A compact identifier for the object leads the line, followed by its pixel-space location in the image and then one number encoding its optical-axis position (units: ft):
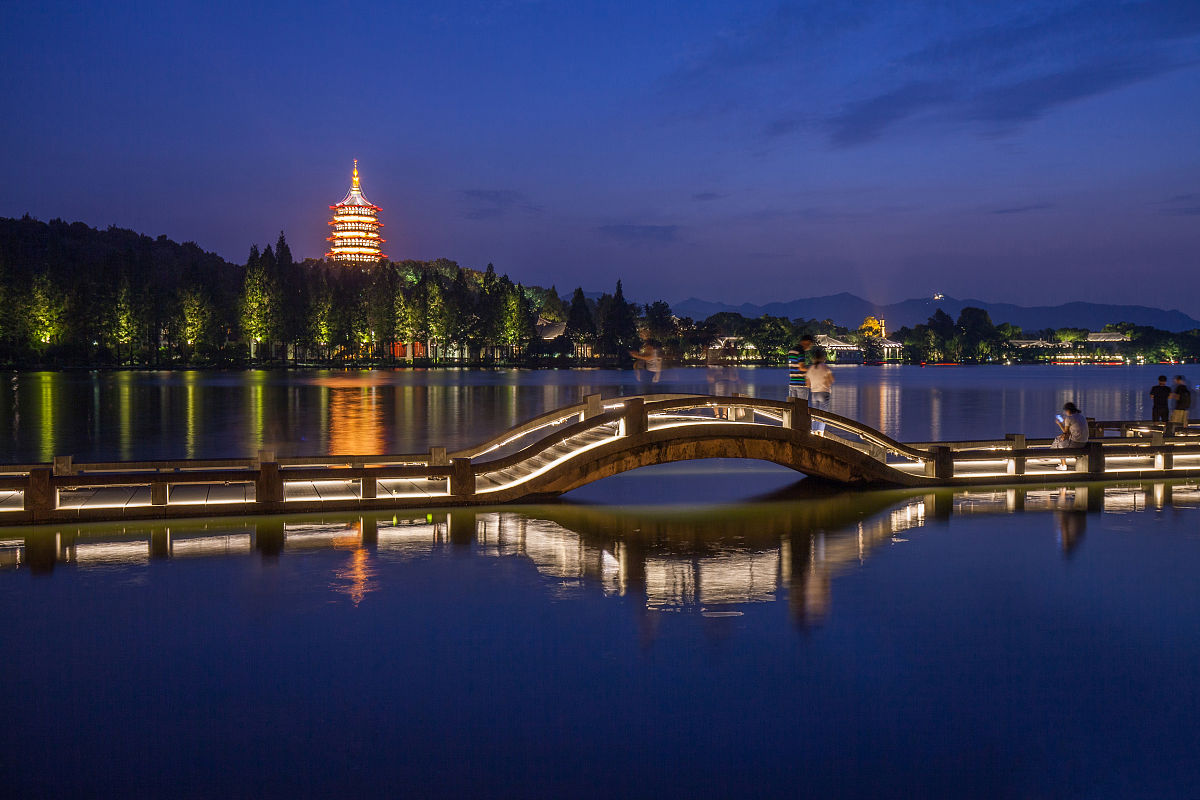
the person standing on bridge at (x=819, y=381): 70.95
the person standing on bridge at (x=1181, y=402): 94.48
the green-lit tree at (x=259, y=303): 399.24
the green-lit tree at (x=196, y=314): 385.70
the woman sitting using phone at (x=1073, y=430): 77.71
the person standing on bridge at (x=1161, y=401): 96.68
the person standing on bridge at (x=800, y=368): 71.20
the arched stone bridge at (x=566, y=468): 55.62
